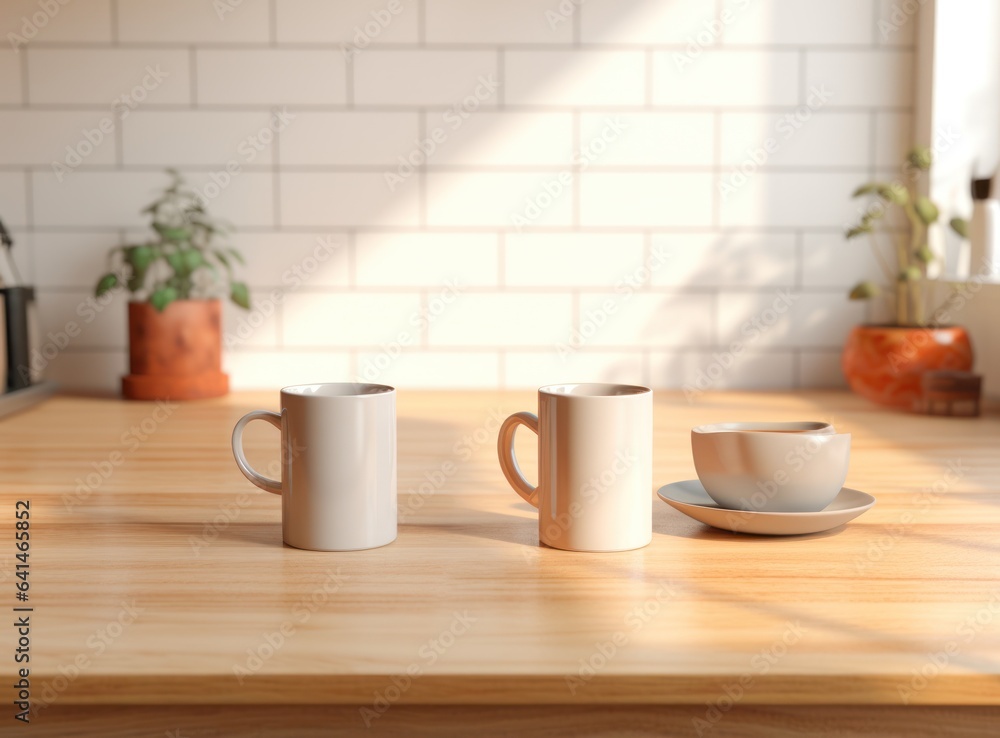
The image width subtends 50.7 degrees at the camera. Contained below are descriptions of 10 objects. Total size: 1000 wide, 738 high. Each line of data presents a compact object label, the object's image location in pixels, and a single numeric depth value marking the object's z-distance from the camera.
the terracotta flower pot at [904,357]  1.63
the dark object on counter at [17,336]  1.67
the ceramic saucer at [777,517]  0.78
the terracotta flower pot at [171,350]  1.77
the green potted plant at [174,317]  1.74
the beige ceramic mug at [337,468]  0.74
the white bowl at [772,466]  0.77
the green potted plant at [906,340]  1.64
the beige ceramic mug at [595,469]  0.74
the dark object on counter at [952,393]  1.56
